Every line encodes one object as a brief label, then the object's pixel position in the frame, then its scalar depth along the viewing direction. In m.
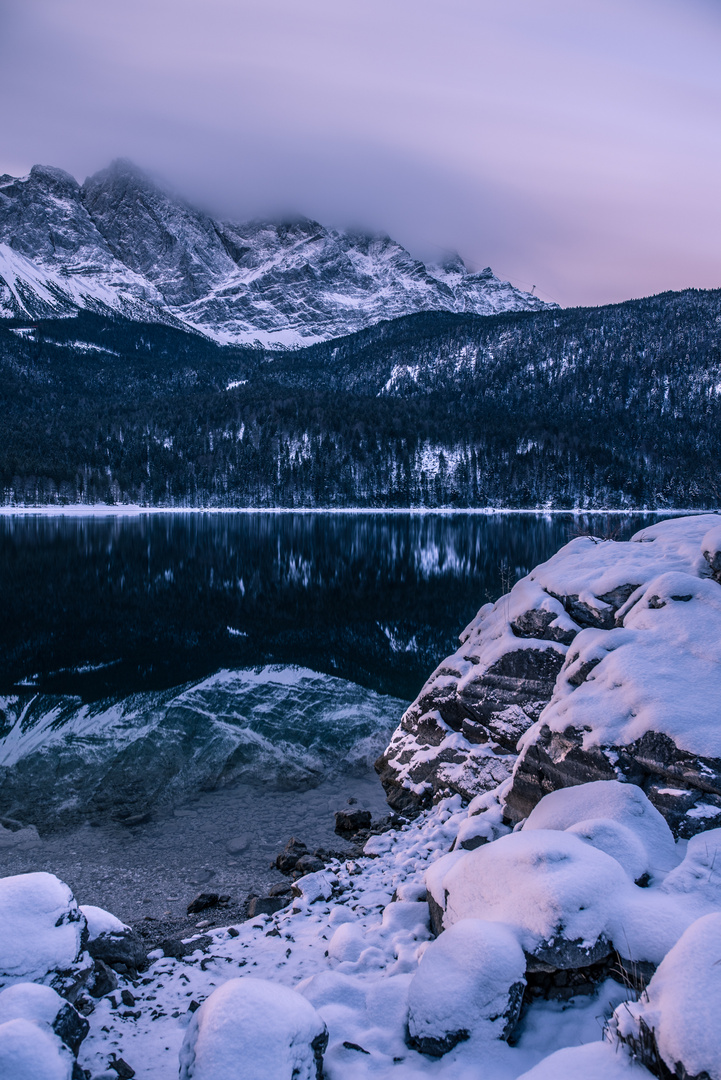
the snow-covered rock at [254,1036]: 3.46
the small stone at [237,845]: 9.07
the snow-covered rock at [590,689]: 6.13
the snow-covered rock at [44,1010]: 3.93
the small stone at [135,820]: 9.92
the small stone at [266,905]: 7.04
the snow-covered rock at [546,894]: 4.12
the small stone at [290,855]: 8.44
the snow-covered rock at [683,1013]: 2.90
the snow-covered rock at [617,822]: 4.94
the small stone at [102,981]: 4.92
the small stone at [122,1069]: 4.04
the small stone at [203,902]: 7.46
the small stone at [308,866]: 8.14
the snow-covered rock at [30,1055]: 3.39
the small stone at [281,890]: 7.68
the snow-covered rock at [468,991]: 3.93
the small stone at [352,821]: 9.66
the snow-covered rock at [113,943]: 5.47
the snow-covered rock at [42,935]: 4.44
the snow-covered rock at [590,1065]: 3.12
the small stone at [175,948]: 5.89
